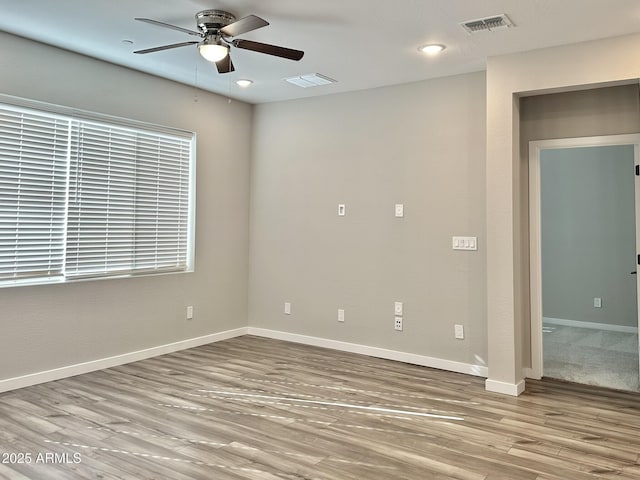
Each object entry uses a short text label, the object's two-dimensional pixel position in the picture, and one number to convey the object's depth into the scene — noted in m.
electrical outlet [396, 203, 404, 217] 4.83
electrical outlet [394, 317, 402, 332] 4.83
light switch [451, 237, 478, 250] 4.42
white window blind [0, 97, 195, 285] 3.81
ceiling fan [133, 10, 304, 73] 3.09
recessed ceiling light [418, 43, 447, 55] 3.79
